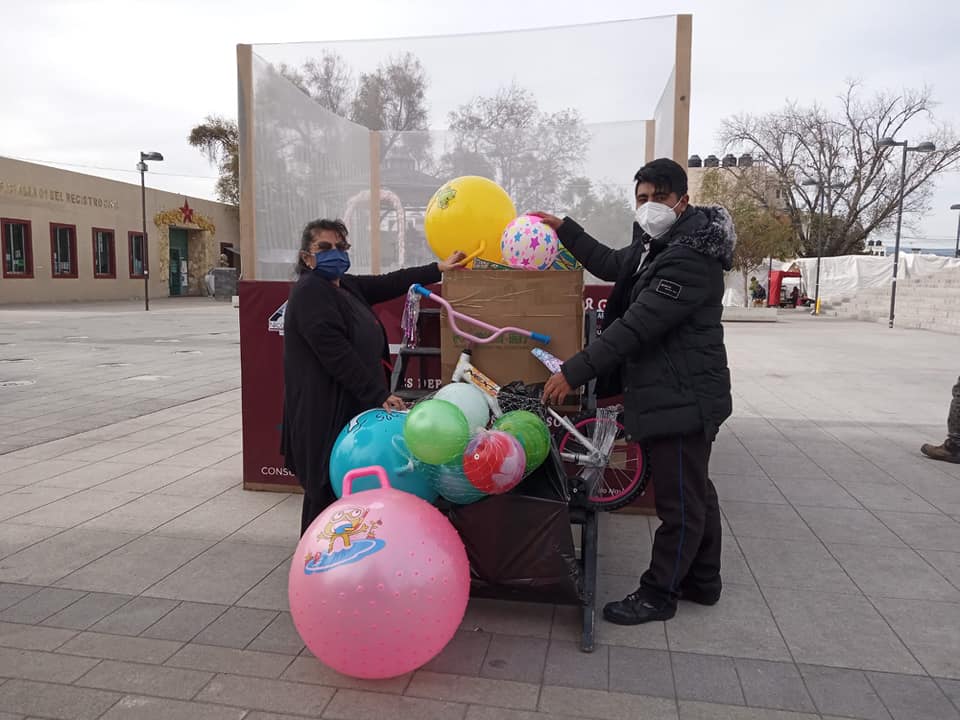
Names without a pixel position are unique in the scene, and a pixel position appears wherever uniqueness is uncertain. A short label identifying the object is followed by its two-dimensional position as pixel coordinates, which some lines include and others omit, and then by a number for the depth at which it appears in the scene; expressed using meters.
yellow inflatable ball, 4.12
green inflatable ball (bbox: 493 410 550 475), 2.95
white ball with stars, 3.94
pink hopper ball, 2.39
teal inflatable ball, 2.97
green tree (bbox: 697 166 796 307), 28.27
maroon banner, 4.84
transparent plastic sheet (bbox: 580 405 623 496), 3.91
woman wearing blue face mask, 3.28
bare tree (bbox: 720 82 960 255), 35.47
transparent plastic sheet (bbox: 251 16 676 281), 5.03
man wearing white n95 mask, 2.99
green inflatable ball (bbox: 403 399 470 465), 2.71
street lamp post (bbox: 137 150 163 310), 27.08
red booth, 35.16
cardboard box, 3.96
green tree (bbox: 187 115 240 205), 41.12
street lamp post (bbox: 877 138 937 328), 22.66
